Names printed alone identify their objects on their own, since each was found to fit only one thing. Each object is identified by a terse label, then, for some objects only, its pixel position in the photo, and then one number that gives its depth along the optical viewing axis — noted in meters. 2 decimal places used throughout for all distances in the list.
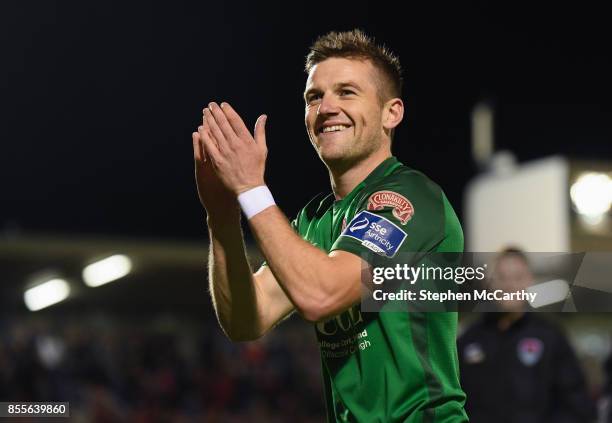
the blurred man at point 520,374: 6.42
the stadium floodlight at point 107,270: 17.69
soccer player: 2.73
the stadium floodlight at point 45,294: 16.98
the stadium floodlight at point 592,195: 15.64
